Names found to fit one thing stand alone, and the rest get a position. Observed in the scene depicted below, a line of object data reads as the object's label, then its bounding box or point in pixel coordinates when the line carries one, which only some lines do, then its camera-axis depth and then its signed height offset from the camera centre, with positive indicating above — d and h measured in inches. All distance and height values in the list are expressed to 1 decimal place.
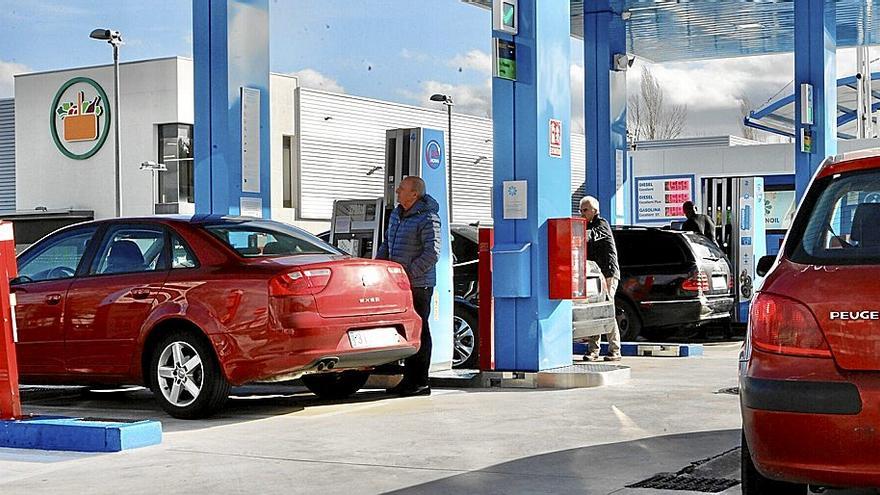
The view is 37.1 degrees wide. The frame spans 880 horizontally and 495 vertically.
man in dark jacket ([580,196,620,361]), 529.7 -11.4
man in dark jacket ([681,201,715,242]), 713.6 -2.3
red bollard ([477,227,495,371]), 453.1 -28.8
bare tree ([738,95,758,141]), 3491.9 +228.3
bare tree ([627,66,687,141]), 3420.3 +277.0
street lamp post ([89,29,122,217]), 1509.6 +217.3
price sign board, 1531.7 +29.5
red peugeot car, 185.9 -21.0
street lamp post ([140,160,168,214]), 1727.4 +76.2
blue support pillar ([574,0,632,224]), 839.7 +68.5
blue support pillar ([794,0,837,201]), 836.6 +94.1
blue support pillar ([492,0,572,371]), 444.1 +9.2
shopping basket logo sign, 1860.2 +155.2
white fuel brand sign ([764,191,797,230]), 1157.7 +8.4
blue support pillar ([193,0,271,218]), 519.5 +46.1
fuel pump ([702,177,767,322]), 756.0 -1.6
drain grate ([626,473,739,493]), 250.7 -51.5
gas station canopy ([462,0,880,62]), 870.4 +138.9
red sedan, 347.9 -23.1
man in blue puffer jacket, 414.3 -9.2
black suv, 636.7 -31.6
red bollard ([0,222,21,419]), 314.0 -20.6
